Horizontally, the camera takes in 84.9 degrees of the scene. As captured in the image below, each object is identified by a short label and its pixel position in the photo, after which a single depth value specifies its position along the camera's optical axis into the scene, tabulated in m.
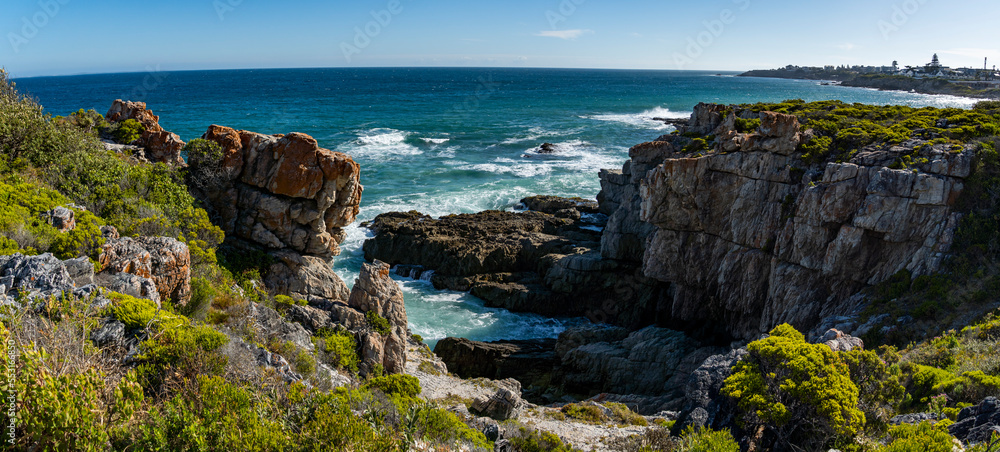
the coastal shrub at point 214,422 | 8.33
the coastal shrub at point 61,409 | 7.44
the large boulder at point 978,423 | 10.09
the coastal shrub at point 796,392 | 11.18
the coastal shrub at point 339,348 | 16.64
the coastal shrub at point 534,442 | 13.12
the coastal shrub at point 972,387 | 12.50
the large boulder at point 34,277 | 10.62
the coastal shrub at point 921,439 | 9.48
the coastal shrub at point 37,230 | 13.11
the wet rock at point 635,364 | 23.20
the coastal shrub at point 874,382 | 12.48
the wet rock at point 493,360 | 25.08
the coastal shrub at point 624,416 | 16.92
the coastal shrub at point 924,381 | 13.30
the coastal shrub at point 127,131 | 23.75
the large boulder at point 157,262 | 13.64
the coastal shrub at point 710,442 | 10.66
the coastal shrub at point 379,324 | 19.20
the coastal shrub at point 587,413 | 17.25
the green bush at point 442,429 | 11.18
